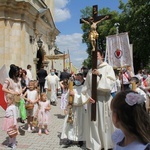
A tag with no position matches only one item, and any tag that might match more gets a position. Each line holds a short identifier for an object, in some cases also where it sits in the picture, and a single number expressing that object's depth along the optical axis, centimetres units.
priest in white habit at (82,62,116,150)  351
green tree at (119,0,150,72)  1763
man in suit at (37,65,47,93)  950
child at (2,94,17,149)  370
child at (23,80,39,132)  491
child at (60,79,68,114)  591
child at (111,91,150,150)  124
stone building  1121
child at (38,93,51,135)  464
